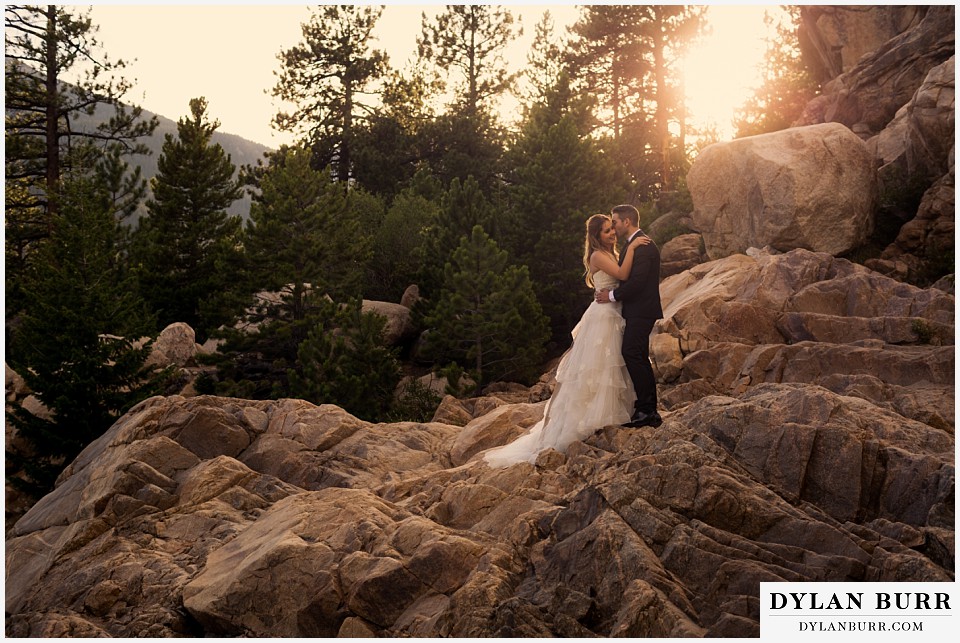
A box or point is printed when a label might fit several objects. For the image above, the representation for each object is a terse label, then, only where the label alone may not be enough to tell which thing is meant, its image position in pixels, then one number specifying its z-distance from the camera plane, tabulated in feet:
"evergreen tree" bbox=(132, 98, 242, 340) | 96.37
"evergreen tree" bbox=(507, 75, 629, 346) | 89.15
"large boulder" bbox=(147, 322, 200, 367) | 81.76
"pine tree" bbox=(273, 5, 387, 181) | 126.31
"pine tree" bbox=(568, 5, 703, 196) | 131.13
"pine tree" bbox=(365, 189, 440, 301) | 106.22
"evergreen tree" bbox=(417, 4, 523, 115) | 137.69
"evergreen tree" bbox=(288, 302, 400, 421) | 64.39
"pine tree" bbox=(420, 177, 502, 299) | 86.38
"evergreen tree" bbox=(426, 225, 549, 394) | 74.18
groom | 27.58
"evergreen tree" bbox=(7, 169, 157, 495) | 60.13
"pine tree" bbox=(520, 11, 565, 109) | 141.18
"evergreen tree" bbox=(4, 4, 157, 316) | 90.17
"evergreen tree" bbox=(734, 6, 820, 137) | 93.08
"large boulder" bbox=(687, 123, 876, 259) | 56.75
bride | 28.09
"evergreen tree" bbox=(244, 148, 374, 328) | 76.28
